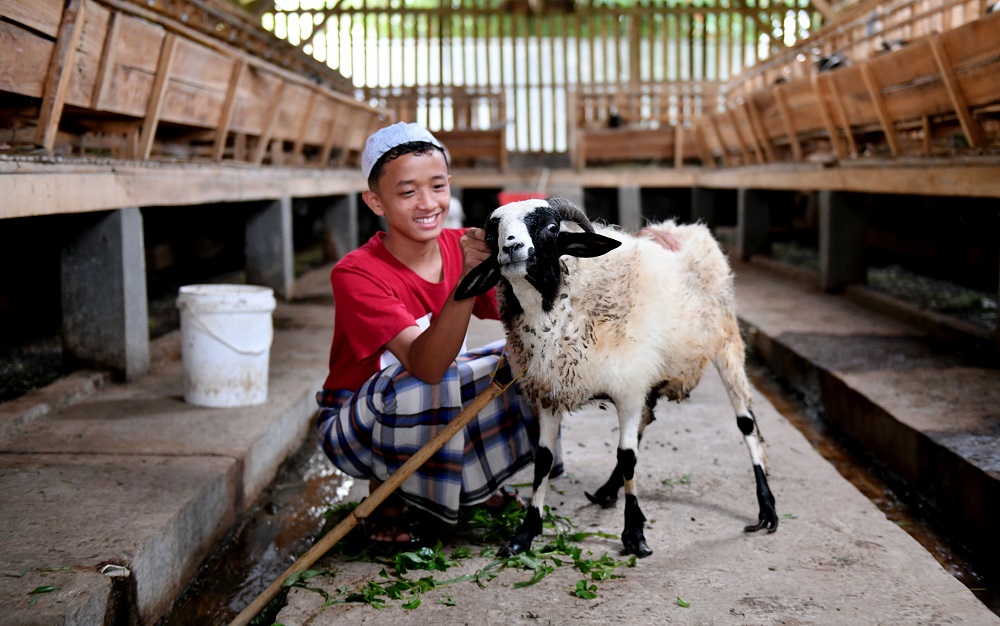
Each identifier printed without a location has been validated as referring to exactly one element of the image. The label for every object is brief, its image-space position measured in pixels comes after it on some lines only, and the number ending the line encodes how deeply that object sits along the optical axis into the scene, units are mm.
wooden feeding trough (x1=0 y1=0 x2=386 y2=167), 4039
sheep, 2586
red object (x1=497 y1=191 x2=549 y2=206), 6859
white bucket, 4332
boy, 2820
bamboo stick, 2701
